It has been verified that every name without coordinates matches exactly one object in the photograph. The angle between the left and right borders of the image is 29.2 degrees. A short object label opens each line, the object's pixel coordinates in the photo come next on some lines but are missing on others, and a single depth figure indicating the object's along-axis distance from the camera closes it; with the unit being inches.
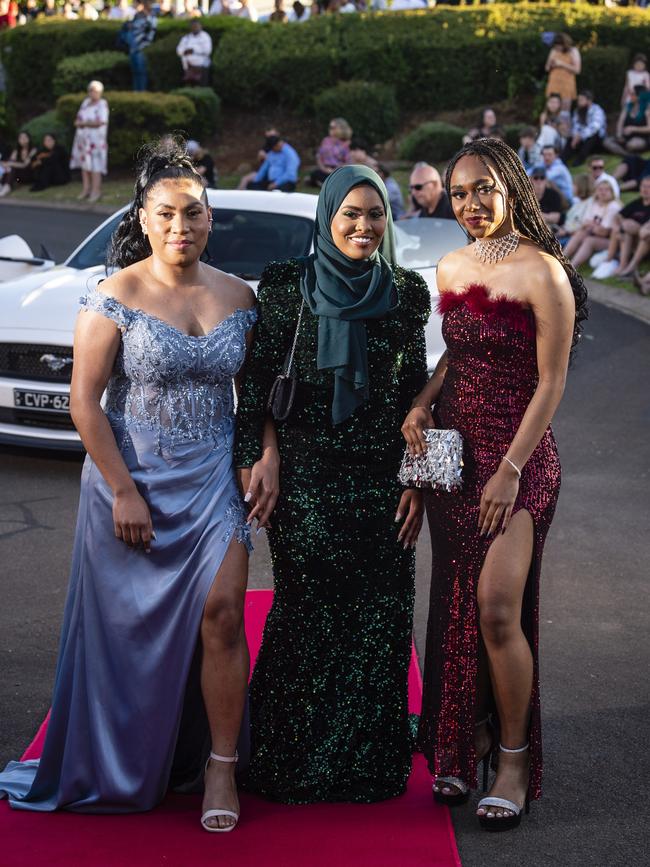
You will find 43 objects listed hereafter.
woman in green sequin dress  157.9
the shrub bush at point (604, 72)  940.6
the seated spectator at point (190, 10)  1174.3
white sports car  310.8
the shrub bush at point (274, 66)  1005.2
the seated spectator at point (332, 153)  783.3
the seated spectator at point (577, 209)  639.1
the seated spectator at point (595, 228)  614.2
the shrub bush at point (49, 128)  989.8
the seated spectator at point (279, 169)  805.2
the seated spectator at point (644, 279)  564.3
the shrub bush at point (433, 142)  908.0
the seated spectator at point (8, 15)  1217.4
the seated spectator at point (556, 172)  692.1
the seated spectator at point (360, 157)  621.8
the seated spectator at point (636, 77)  865.5
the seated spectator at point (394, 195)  523.6
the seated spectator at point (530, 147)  733.3
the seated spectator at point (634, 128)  848.9
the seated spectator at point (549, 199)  657.6
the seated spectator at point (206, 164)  758.5
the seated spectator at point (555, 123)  824.3
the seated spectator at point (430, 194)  446.3
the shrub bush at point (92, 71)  1047.0
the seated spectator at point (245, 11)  1130.0
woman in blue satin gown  155.9
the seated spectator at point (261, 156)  820.0
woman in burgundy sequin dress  154.0
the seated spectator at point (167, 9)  1253.7
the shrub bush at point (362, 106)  954.7
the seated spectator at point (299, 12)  1088.2
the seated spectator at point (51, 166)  952.9
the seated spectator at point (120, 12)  1187.7
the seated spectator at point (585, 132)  844.6
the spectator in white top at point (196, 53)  1013.2
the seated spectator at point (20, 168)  974.4
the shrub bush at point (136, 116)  938.1
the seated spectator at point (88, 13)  1226.6
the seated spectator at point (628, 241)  590.9
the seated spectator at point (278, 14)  1089.3
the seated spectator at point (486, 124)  812.4
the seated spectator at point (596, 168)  672.4
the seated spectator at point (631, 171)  720.3
